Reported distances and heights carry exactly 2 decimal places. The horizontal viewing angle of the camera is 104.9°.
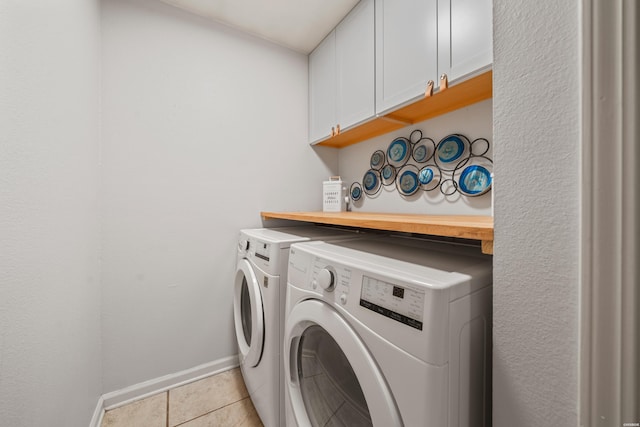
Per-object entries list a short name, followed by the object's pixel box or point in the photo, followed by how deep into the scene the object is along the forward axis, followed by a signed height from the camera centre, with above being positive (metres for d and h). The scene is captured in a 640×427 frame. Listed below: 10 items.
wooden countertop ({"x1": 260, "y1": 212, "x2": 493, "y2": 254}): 0.55 -0.04
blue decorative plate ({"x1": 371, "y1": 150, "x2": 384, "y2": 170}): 1.68 +0.37
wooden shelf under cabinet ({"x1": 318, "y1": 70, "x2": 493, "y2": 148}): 0.99 +0.53
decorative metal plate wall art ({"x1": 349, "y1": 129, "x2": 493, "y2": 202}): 1.17 +0.26
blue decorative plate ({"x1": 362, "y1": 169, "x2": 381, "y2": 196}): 1.71 +0.22
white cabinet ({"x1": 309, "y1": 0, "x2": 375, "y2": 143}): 1.34 +0.86
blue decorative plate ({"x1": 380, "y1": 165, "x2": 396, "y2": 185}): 1.59 +0.25
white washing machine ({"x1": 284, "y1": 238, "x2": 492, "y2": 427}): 0.47 -0.28
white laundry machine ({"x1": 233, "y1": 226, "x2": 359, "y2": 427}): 1.00 -0.44
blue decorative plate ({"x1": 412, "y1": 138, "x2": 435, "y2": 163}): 1.38 +0.36
